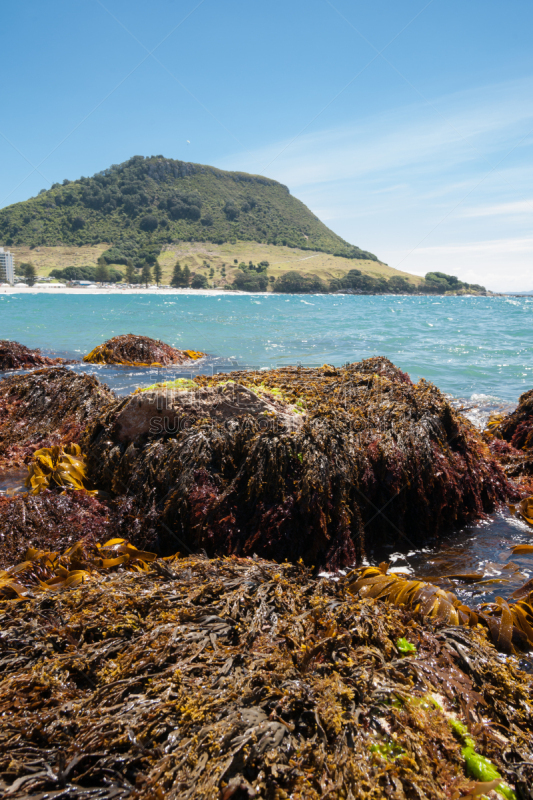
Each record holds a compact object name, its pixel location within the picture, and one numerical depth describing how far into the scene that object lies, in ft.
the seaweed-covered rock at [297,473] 10.71
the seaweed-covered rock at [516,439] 16.57
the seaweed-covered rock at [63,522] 9.82
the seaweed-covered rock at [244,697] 4.26
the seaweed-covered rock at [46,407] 17.08
